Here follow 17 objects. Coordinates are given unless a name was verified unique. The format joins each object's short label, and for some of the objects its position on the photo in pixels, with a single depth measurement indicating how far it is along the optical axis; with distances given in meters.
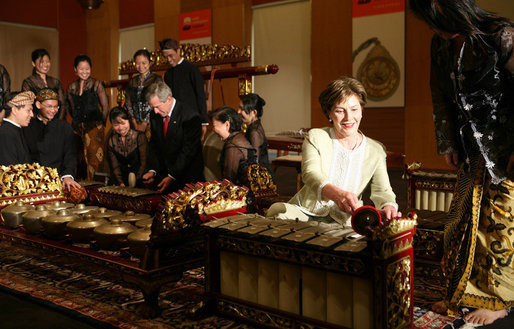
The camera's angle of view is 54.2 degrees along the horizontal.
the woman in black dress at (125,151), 4.27
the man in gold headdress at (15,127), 3.77
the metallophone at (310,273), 1.65
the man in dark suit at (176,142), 3.67
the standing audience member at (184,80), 4.49
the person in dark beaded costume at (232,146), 3.37
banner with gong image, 7.12
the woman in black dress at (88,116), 5.43
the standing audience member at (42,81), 5.16
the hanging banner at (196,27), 9.12
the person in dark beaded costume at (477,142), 1.88
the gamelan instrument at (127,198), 3.23
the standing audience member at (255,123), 3.92
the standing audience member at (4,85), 4.39
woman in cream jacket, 2.06
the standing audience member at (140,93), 4.82
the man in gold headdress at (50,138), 4.40
